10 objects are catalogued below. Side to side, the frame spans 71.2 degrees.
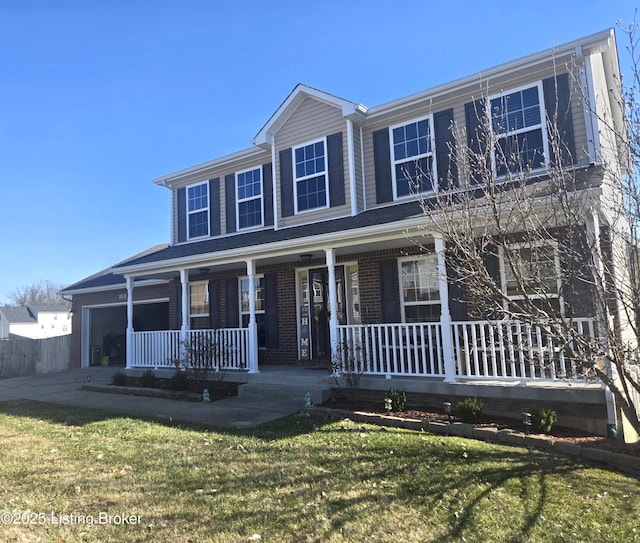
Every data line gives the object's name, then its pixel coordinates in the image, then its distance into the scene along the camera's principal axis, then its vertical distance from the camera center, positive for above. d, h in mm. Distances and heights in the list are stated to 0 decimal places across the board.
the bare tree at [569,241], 4559 +817
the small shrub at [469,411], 6426 -1360
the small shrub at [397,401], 7316 -1336
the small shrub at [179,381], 10195 -1207
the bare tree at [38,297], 69375 +5944
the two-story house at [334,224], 8461 +2505
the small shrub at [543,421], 6004 -1447
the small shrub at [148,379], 10961 -1215
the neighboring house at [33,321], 39688 +1258
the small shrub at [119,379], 11378 -1233
